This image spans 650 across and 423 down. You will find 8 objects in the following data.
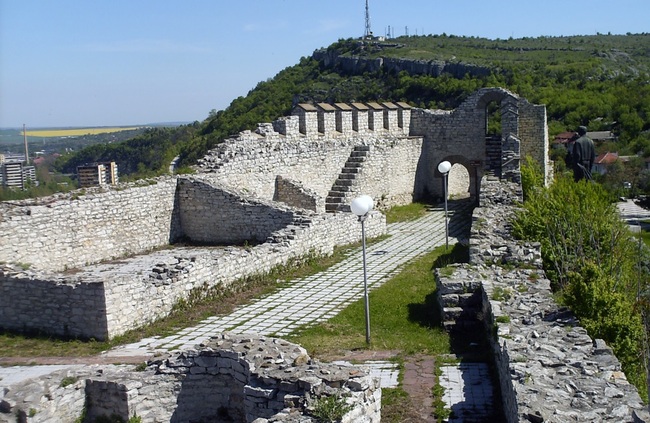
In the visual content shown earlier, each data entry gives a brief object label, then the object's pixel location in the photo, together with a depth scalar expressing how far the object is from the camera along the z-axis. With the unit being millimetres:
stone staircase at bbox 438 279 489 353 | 9828
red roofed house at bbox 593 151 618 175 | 39984
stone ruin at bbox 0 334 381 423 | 6586
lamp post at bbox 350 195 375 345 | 9750
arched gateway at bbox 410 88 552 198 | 23281
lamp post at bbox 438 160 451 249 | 15600
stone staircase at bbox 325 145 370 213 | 20422
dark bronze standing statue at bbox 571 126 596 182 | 18625
